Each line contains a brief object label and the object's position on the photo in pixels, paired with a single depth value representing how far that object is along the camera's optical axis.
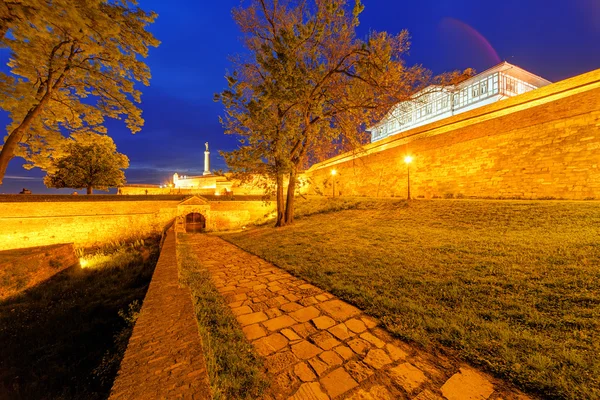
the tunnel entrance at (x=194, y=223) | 20.12
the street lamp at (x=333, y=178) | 23.28
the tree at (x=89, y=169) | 20.08
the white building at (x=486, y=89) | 25.70
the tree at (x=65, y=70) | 4.40
